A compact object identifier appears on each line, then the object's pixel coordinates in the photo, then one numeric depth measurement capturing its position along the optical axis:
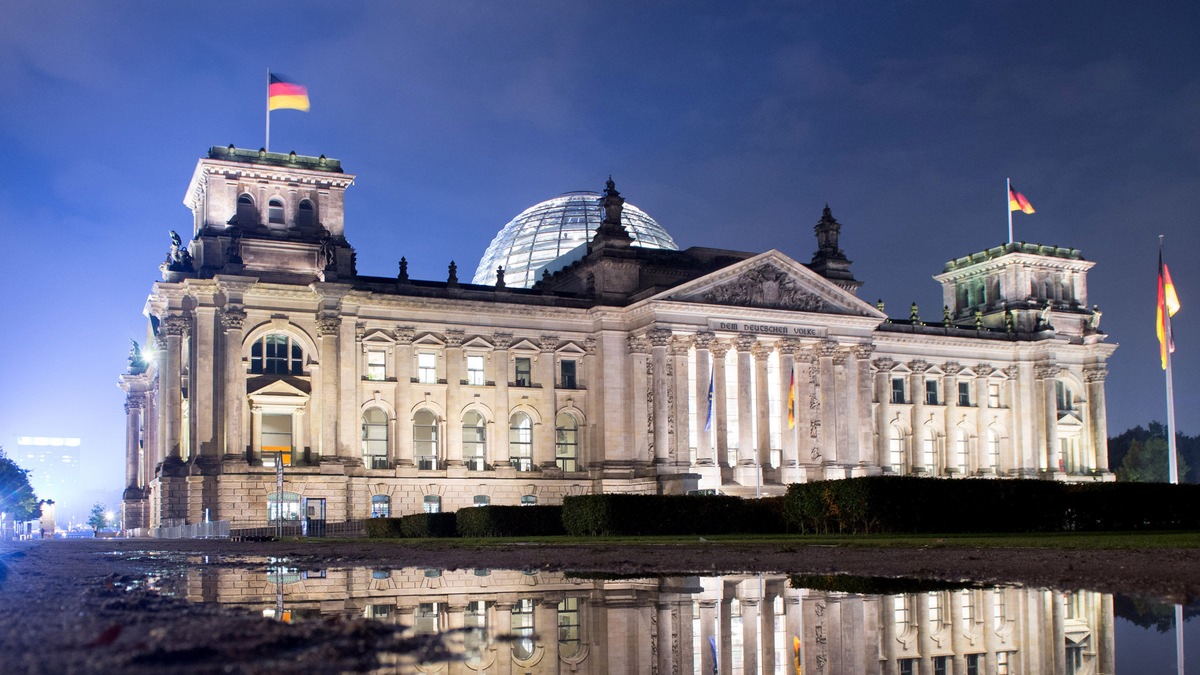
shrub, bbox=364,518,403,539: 53.38
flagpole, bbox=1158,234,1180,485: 56.78
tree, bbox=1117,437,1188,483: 124.75
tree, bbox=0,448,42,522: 128.88
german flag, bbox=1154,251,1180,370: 56.72
